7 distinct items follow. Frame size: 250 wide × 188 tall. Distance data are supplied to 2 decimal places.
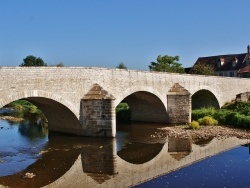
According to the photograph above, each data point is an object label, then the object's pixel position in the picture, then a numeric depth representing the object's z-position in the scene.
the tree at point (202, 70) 45.09
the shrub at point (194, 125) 23.42
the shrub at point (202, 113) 27.66
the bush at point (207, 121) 24.89
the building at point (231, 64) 49.20
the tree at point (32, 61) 75.69
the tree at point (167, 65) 47.62
